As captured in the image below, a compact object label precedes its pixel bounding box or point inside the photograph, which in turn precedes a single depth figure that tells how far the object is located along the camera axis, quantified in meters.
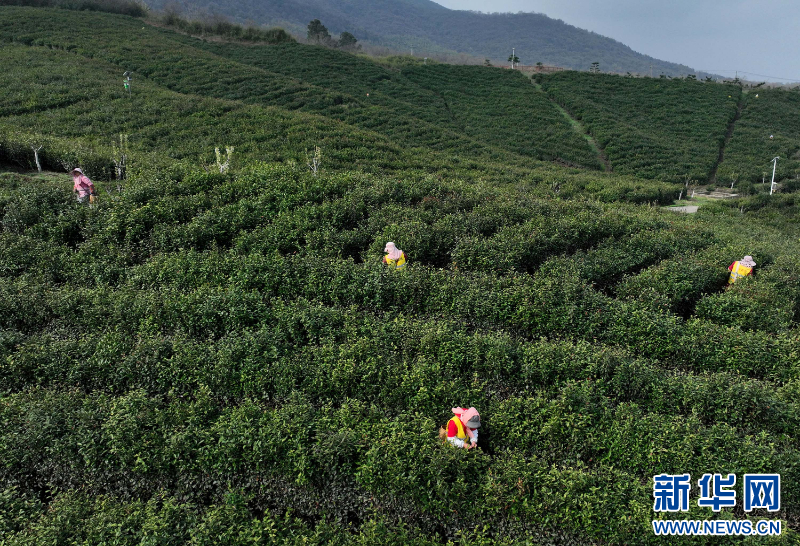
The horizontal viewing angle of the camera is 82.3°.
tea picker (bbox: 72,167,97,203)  13.23
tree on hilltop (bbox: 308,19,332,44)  67.25
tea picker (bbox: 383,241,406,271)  10.68
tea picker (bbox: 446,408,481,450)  6.54
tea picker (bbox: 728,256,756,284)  10.86
